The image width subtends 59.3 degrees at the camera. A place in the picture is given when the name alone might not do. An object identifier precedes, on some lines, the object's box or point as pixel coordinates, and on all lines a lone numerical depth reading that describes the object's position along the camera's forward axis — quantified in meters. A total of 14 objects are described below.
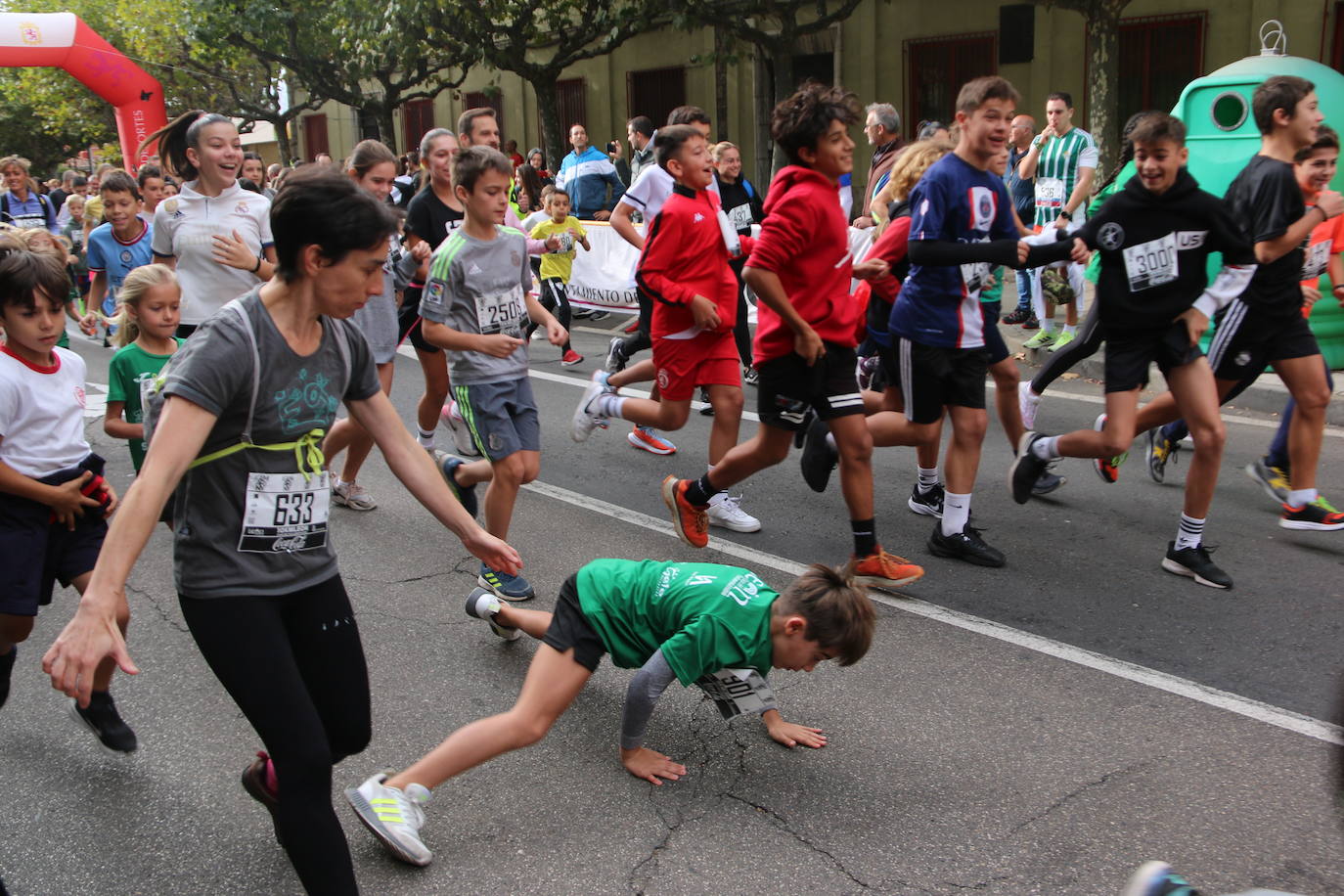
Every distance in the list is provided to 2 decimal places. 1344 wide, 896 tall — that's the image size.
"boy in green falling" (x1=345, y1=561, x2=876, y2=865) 3.12
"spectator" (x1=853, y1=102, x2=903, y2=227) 8.57
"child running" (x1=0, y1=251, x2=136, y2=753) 3.49
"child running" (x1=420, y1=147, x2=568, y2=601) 4.80
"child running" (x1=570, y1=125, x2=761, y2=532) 5.55
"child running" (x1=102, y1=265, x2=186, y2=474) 4.25
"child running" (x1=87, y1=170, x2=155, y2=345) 6.65
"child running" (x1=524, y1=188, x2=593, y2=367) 11.07
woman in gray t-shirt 2.51
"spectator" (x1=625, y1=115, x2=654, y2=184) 10.86
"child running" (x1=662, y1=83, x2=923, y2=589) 4.75
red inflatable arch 20.86
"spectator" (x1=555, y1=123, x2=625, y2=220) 14.03
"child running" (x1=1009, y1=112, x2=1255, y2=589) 4.87
